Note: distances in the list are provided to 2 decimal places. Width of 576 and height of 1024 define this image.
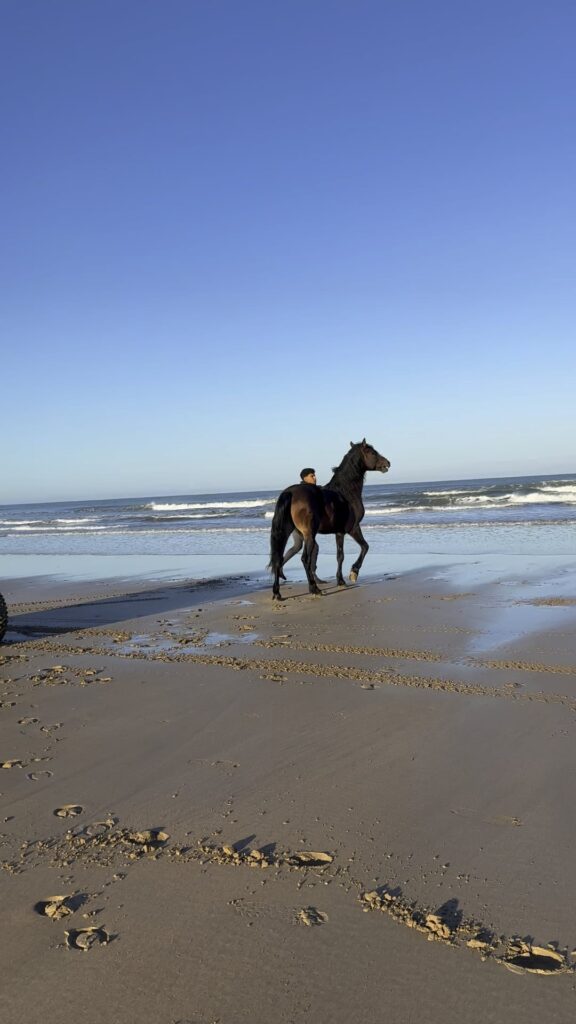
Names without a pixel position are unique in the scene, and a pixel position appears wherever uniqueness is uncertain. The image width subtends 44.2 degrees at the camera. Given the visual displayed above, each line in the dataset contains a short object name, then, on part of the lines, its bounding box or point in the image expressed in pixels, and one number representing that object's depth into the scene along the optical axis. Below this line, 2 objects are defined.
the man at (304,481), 10.25
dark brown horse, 9.51
